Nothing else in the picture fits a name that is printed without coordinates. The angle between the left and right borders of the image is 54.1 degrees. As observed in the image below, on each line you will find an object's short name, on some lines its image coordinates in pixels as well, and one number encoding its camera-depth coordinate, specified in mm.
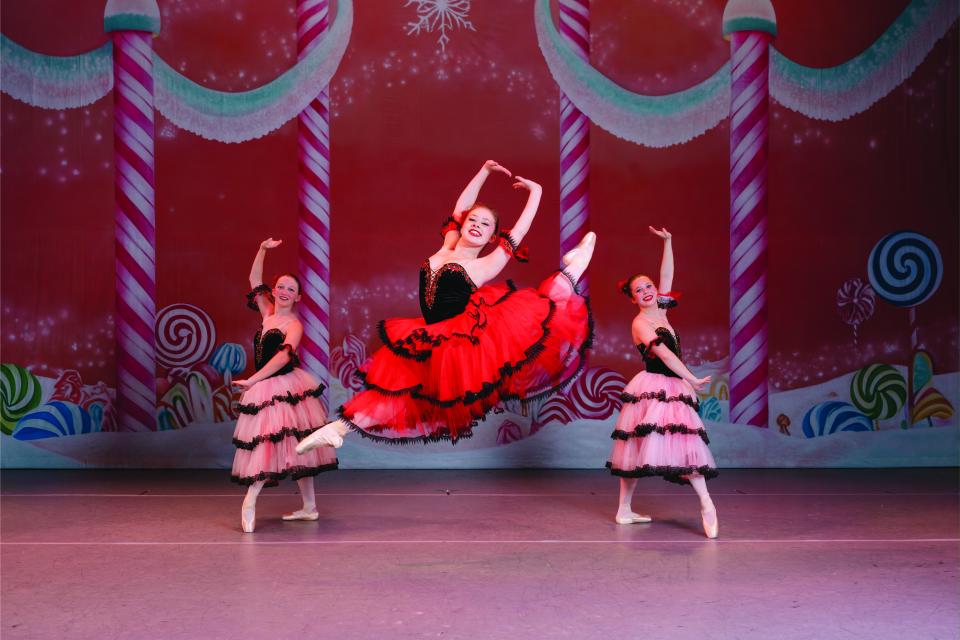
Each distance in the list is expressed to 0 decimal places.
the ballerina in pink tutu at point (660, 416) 4758
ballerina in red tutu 3951
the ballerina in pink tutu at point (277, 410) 4832
